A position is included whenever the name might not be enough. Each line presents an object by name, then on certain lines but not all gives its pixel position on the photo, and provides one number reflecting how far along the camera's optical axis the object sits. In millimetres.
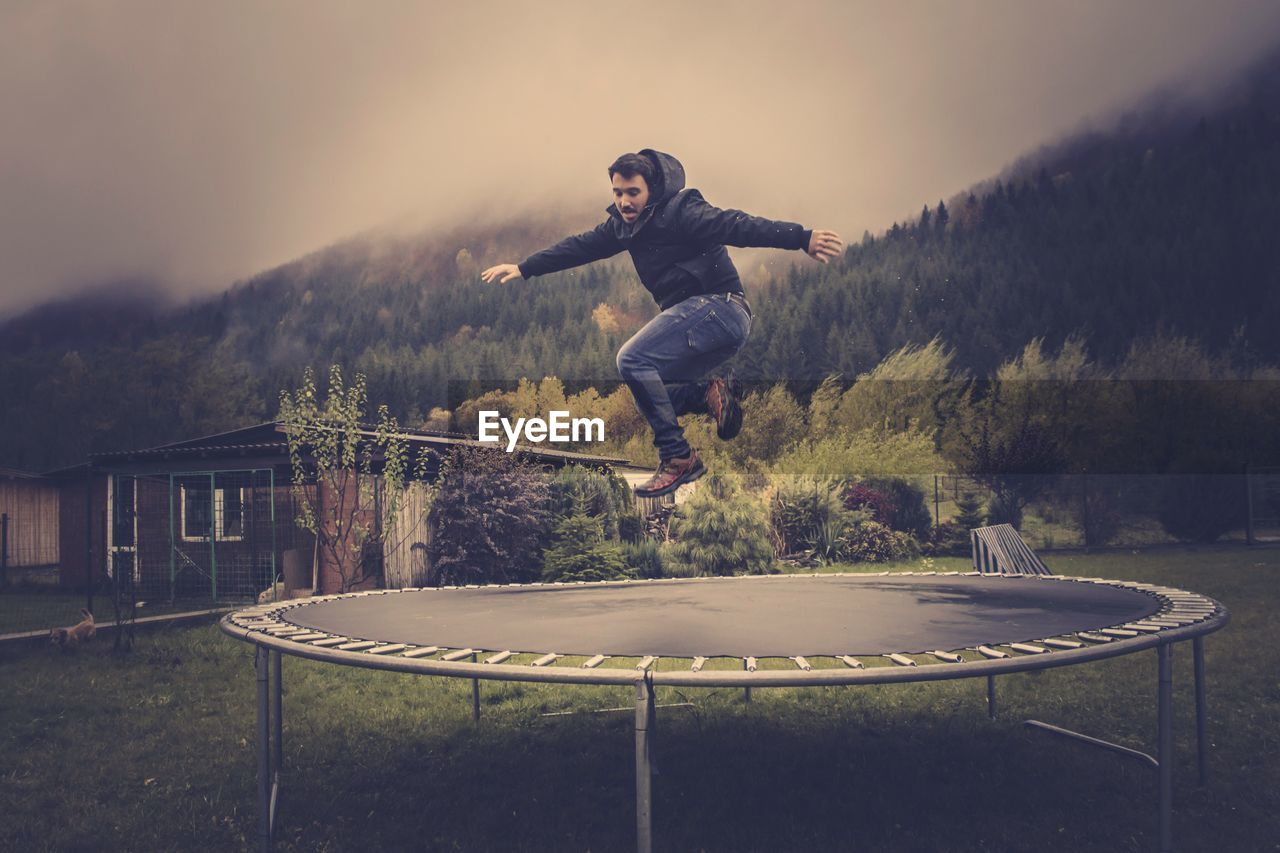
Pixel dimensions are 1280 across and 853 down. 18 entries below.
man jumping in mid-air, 3168
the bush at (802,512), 11242
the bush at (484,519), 8781
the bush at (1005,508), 12430
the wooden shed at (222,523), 9367
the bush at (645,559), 9500
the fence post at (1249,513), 12178
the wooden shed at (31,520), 13484
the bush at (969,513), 12094
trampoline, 2031
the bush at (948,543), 11977
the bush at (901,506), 12078
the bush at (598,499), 9336
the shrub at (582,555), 8812
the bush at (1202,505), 12531
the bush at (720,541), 9633
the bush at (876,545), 11195
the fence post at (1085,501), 12594
